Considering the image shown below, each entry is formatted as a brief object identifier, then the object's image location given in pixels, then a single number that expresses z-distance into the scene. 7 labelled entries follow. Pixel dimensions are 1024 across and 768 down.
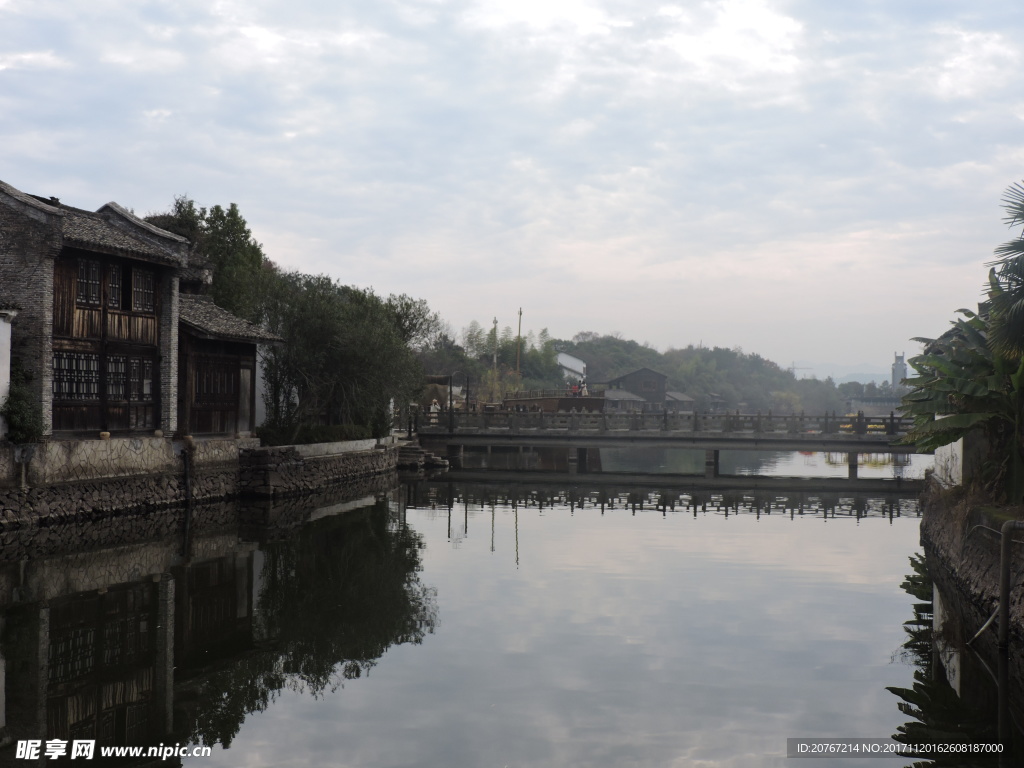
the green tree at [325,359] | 37.31
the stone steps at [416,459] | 47.06
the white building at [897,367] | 184.38
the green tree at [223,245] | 47.19
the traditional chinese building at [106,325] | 24.50
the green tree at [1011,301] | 15.32
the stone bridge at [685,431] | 43.31
